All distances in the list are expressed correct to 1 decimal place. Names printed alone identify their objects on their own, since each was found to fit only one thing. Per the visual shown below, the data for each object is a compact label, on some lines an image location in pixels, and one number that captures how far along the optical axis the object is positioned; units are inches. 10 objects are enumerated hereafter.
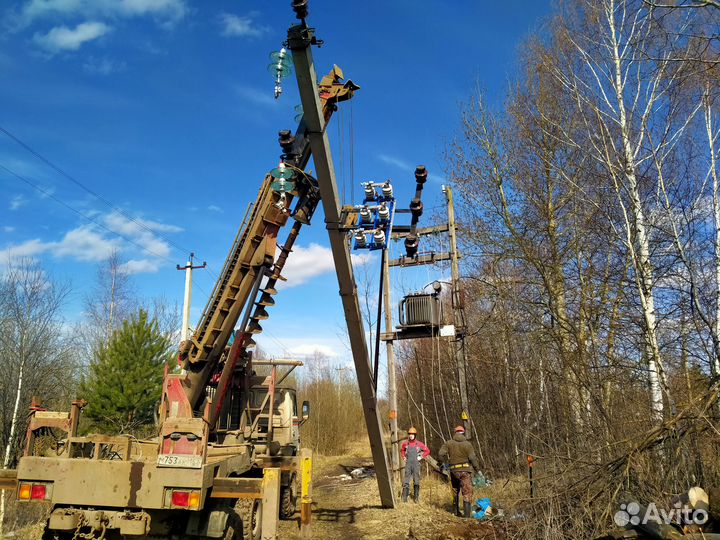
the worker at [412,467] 474.6
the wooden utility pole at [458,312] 513.0
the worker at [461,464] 399.2
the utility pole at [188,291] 945.5
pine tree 943.7
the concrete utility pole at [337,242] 223.6
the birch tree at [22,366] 911.7
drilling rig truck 234.7
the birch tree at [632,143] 343.3
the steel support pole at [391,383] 508.8
